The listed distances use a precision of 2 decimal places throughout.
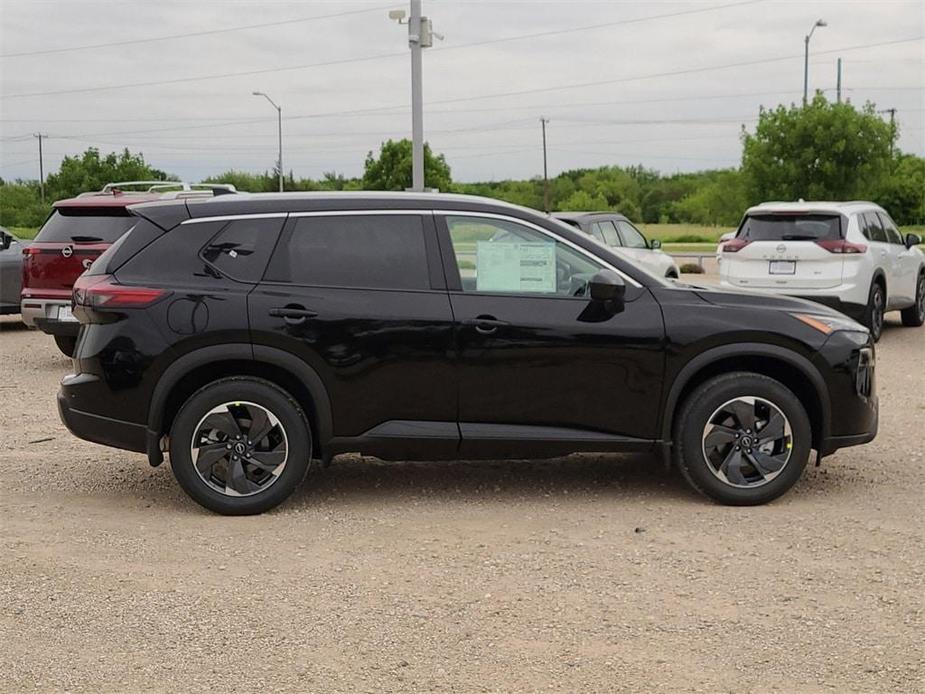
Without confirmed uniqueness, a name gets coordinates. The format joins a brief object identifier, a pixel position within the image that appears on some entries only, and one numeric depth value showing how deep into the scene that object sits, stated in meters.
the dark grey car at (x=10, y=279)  16.16
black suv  6.51
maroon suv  12.32
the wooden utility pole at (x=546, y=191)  82.89
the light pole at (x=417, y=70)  23.92
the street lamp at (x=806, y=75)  52.34
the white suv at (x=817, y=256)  13.85
